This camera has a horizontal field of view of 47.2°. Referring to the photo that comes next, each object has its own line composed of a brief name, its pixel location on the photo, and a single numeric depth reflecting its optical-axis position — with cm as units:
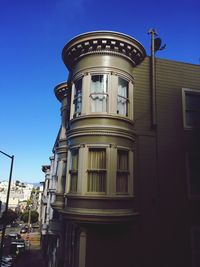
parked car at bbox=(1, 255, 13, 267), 2023
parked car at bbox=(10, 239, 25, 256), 3012
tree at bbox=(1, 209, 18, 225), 7588
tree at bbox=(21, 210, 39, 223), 7776
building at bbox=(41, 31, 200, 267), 966
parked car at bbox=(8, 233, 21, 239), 4628
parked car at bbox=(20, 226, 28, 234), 6000
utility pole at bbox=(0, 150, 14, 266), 1509
